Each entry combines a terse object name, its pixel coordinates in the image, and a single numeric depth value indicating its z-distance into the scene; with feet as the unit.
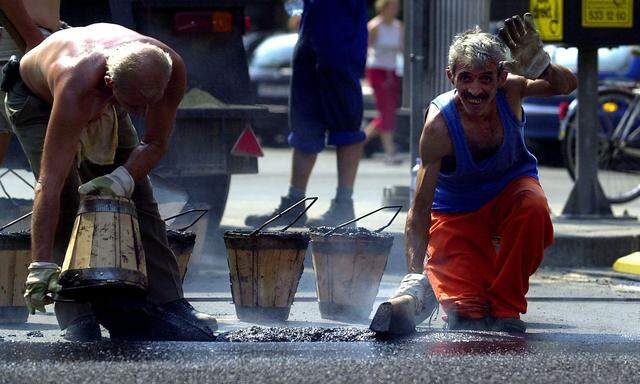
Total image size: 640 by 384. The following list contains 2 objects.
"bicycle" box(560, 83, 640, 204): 66.03
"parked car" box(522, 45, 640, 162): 91.25
